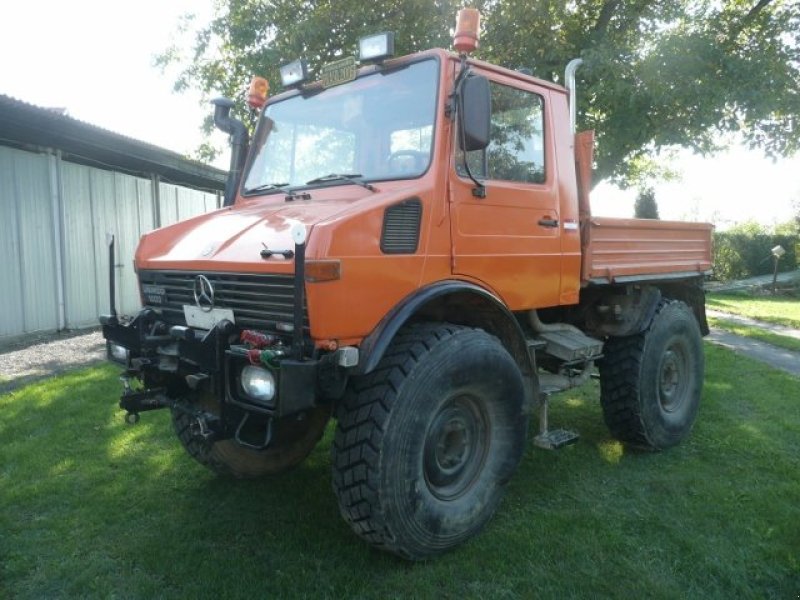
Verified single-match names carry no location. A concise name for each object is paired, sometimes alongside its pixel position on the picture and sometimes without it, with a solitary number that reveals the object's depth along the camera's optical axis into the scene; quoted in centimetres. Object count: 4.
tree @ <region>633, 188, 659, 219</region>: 2148
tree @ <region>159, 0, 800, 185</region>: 852
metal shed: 874
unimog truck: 274
